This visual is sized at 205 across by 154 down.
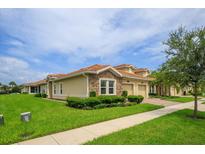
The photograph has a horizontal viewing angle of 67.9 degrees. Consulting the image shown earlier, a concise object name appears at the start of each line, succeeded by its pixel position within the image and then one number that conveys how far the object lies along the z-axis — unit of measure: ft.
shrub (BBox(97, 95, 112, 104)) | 42.73
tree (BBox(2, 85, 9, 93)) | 181.35
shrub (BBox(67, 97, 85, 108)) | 39.29
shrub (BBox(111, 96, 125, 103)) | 45.39
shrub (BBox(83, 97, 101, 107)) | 39.21
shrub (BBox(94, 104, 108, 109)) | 39.82
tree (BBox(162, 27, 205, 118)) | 28.81
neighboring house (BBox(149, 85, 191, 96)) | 92.59
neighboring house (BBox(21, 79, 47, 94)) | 107.86
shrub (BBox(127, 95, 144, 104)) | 51.25
